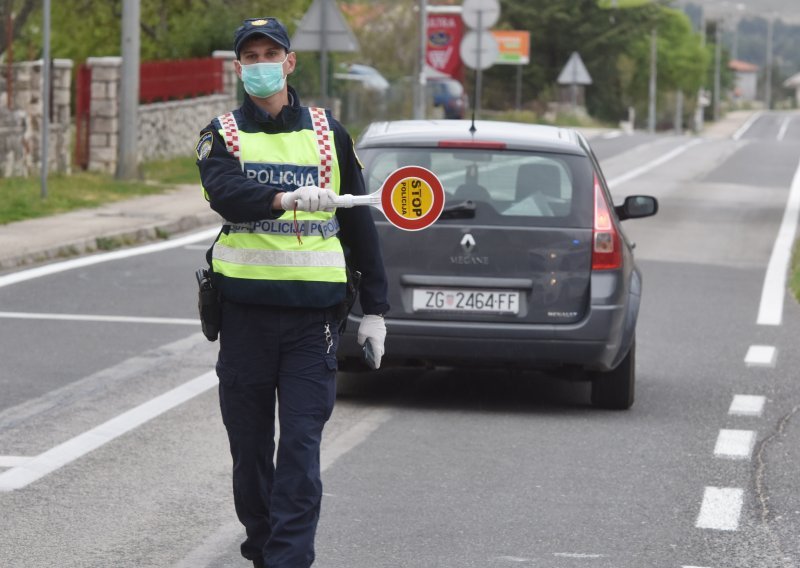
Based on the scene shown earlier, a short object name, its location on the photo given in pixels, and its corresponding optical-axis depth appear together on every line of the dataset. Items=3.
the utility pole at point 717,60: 143.25
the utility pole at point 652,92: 107.06
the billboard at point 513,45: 81.44
